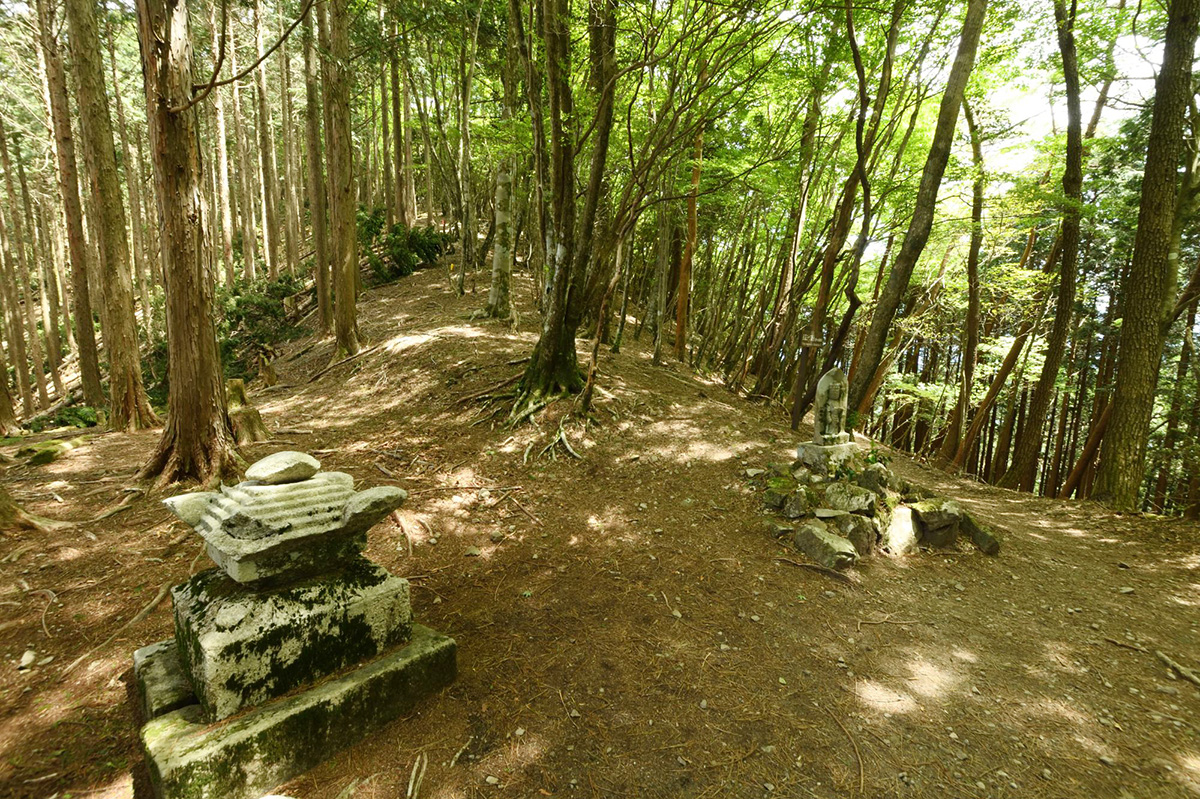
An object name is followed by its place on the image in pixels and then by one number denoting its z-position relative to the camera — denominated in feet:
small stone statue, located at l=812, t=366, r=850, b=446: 19.48
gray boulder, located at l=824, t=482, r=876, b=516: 16.80
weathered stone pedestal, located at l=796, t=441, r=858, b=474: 18.56
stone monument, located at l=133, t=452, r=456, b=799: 7.15
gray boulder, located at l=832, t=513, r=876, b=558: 16.07
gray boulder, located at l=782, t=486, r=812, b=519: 17.12
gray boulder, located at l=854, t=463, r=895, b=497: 18.12
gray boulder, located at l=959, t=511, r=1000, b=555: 17.38
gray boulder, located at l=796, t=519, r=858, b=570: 14.99
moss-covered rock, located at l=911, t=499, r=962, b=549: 17.37
